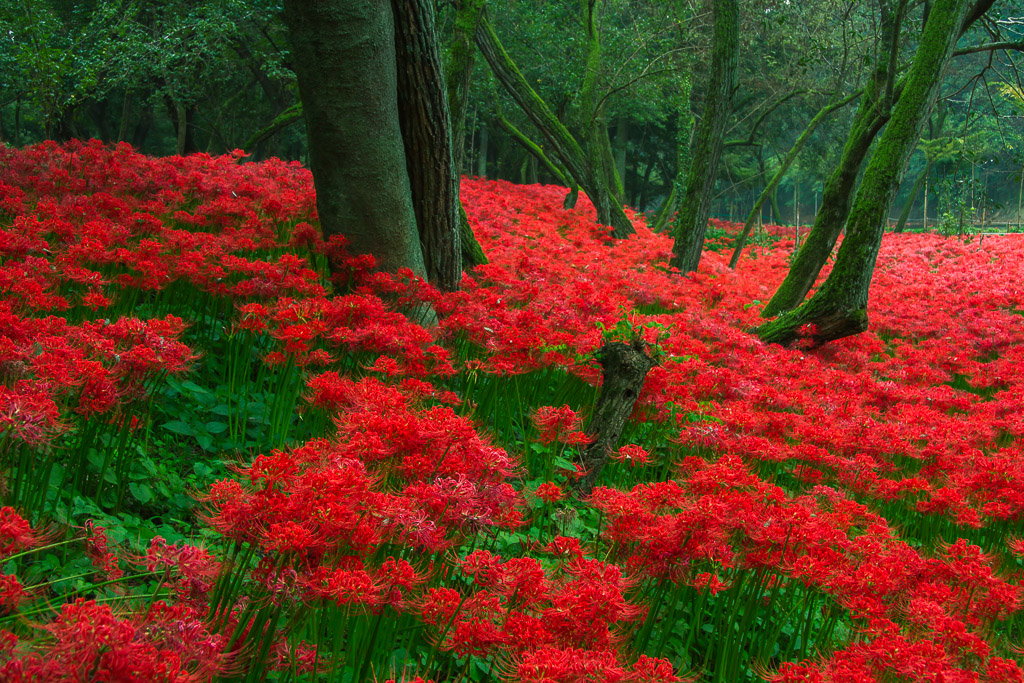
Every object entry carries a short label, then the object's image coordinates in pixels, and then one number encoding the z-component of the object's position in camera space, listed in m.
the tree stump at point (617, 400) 3.84
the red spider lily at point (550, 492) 2.49
